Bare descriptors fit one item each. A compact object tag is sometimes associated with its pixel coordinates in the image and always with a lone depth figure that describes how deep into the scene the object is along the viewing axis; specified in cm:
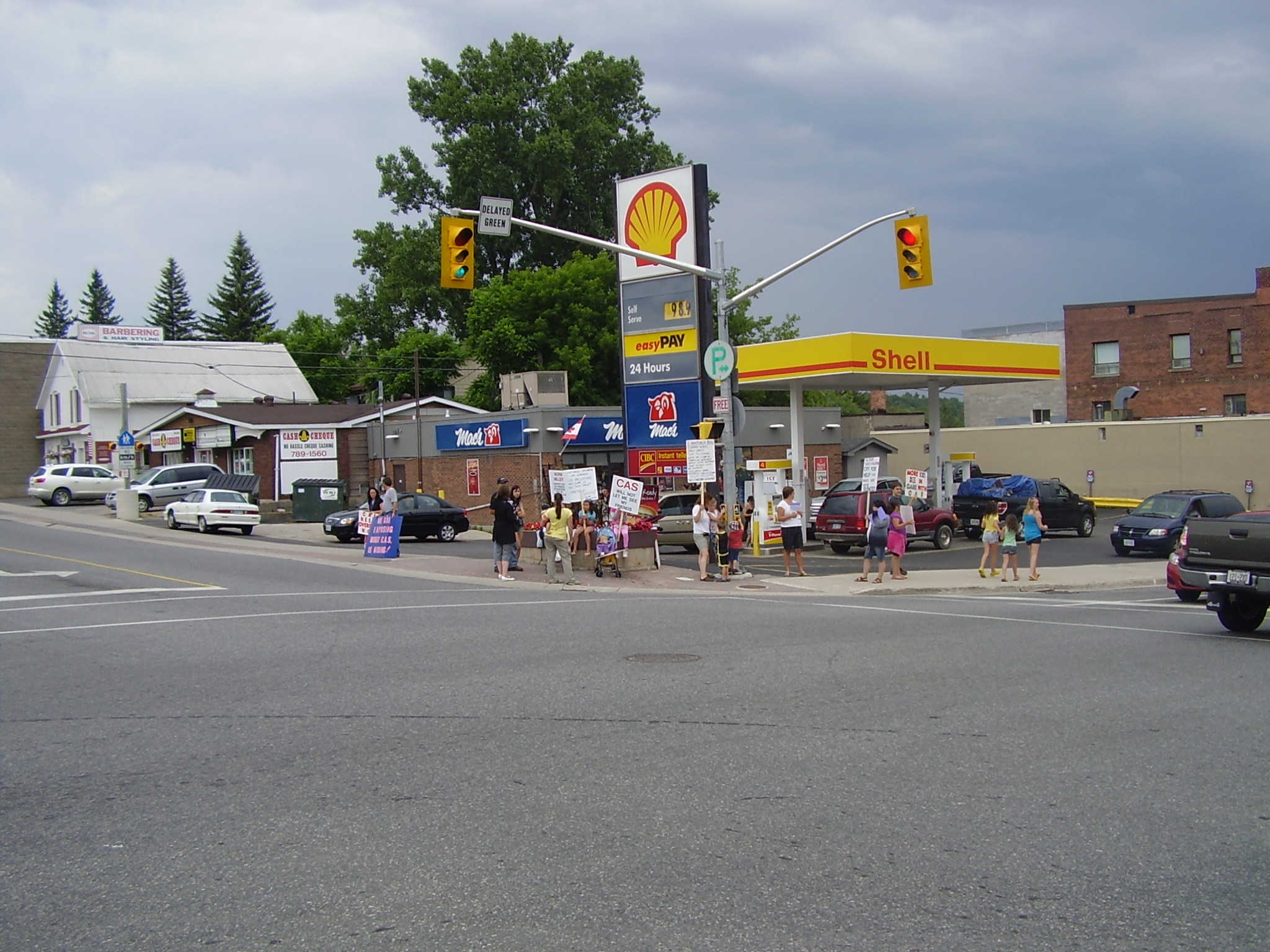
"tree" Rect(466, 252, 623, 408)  5744
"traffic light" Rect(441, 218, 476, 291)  1878
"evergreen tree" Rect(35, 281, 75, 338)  11794
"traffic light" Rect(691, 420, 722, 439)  2395
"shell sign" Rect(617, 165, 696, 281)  2978
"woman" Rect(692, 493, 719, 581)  2342
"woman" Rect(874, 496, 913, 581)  2286
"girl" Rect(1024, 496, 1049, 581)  2331
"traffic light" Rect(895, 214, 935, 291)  2077
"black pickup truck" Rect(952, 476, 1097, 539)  3509
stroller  2434
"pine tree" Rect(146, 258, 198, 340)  10981
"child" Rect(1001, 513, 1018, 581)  2280
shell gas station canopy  3206
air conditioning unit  4912
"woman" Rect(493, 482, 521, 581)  2327
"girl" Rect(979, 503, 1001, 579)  2392
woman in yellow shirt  2253
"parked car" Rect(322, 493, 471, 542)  3534
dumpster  4247
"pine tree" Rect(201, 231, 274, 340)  10350
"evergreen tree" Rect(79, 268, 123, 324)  11450
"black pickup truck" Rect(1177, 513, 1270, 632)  1358
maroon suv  3075
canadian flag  4153
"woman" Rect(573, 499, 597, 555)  2542
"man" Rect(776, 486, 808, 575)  2420
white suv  4800
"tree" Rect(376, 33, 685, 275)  6519
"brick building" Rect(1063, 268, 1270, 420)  5491
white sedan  3659
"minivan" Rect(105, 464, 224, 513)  4356
